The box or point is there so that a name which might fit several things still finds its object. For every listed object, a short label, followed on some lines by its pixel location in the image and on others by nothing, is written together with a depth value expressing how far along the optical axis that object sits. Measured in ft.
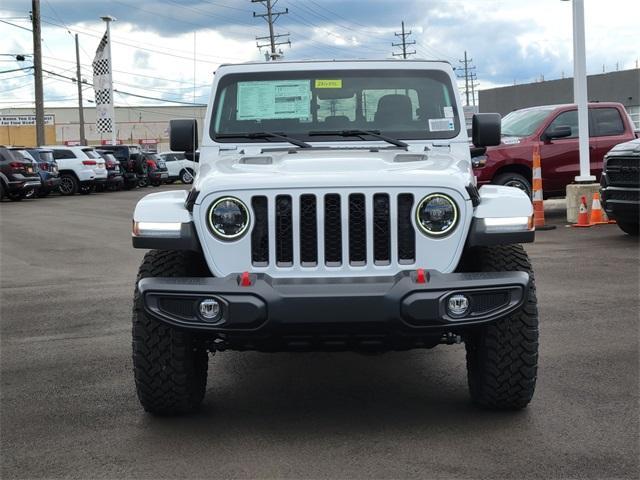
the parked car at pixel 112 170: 112.50
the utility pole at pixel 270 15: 220.23
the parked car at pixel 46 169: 96.73
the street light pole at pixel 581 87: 50.67
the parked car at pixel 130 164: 120.67
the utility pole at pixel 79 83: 202.80
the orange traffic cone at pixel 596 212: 49.06
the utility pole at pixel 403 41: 304.09
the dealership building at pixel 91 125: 285.60
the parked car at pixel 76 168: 107.86
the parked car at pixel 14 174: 90.74
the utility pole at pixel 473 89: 365.57
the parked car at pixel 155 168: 127.65
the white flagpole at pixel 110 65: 157.38
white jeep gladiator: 14.16
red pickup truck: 51.26
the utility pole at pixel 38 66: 131.13
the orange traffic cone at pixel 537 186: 48.32
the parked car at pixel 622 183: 38.55
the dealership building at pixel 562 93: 182.60
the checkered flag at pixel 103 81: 157.38
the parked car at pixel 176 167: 141.28
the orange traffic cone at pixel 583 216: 48.80
